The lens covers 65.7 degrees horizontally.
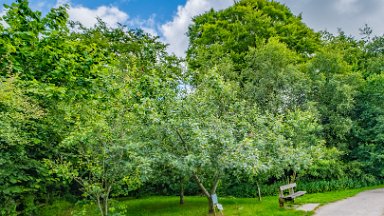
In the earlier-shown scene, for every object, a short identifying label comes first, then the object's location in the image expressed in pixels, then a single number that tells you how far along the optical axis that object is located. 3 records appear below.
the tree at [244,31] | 20.16
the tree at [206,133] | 7.55
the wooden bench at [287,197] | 10.14
